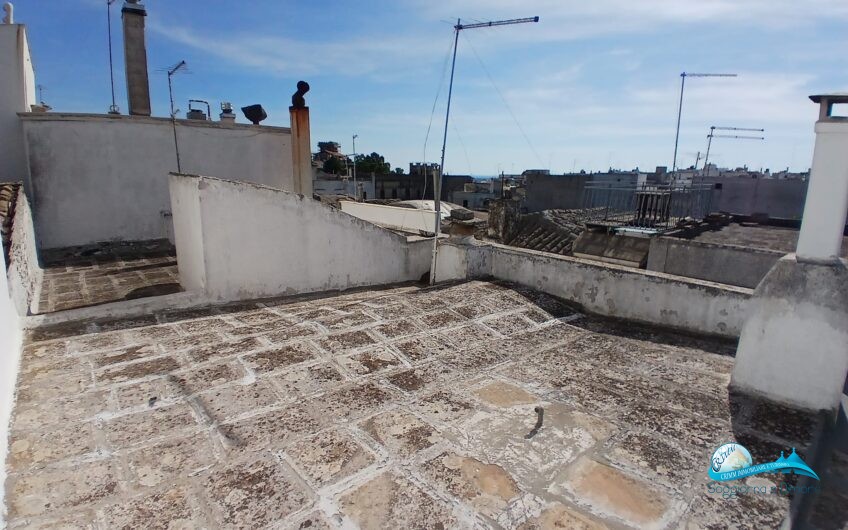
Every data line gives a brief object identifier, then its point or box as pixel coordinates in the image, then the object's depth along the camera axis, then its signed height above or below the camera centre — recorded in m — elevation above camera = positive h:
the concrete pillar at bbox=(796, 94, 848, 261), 3.00 +0.07
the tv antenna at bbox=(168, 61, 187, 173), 9.18 +1.43
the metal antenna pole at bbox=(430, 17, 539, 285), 6.22 +0.79
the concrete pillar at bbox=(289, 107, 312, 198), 10.41 +0.85
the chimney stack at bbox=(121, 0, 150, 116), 9.66 +2.66
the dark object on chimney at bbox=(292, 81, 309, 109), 10.17 +2.06
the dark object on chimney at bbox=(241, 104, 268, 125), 11.00 +1.78
